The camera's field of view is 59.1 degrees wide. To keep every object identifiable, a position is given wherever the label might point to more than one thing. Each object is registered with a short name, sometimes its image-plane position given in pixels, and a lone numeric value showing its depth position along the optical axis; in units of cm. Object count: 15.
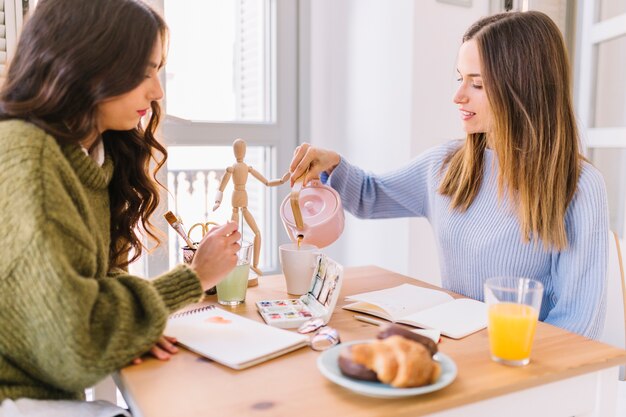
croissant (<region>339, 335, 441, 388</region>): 68
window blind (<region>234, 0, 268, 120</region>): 245
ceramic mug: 117
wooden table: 69
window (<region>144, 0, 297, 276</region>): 230
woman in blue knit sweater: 118
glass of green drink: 111
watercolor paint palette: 101
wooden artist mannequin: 131
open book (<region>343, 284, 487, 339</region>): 98
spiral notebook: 83
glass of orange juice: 81
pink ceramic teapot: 125
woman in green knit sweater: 71
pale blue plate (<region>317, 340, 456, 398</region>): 68
